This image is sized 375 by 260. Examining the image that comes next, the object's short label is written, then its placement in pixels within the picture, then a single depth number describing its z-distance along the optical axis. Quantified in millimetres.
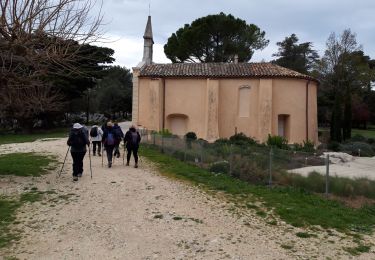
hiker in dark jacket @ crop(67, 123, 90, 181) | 11828
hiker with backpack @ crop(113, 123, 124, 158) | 14862
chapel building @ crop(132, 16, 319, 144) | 28359
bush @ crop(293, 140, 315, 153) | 24269
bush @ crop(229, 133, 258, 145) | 25047
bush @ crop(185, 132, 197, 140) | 26570
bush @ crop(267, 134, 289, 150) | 24658
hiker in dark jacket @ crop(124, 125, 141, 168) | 14414
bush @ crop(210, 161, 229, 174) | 14173
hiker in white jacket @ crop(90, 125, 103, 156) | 17484
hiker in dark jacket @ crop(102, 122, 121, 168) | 14242
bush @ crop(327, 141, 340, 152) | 27150
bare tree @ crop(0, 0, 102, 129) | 10234
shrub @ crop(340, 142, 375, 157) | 24859
